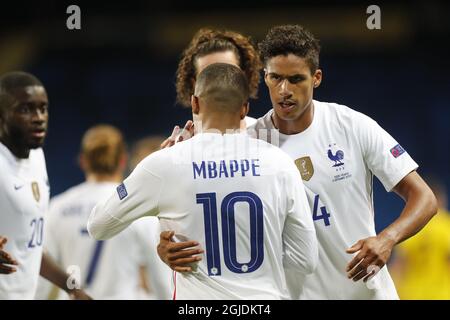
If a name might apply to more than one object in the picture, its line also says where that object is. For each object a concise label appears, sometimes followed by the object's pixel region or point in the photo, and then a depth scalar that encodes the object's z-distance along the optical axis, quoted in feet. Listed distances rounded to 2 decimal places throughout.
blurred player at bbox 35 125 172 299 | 43.04
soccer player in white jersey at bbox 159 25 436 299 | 28.32
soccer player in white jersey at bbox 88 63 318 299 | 25.16
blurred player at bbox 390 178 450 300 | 57.98
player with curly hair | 35.38
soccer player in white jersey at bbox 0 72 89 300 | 34.45
